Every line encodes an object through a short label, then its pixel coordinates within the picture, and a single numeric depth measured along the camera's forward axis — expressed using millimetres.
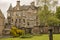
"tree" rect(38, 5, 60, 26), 35128
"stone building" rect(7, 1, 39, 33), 44497
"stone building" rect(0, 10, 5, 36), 34570
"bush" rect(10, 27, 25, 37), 30533
